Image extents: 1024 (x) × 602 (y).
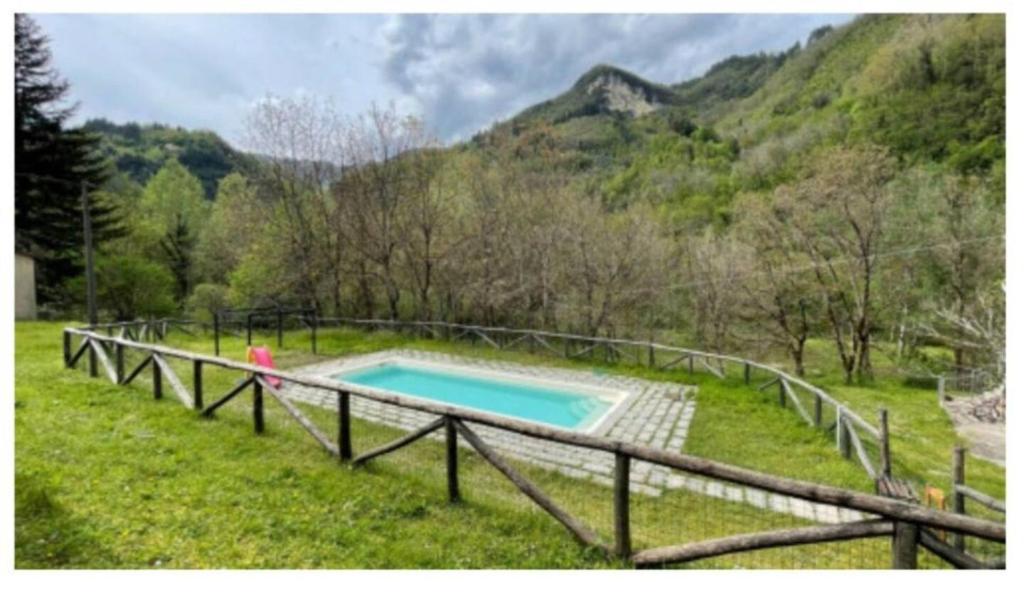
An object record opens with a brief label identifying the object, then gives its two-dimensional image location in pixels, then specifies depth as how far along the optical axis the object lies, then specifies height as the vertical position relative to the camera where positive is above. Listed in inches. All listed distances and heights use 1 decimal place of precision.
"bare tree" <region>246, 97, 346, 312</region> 627.7 +170.3
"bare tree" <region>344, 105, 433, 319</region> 612.1 +164.5
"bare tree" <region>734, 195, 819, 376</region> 557.9 +18.1
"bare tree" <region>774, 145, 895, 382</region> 495.2 +81.8
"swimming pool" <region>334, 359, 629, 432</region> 334.3 -76.2
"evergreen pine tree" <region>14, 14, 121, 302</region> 692.7 +202.5
